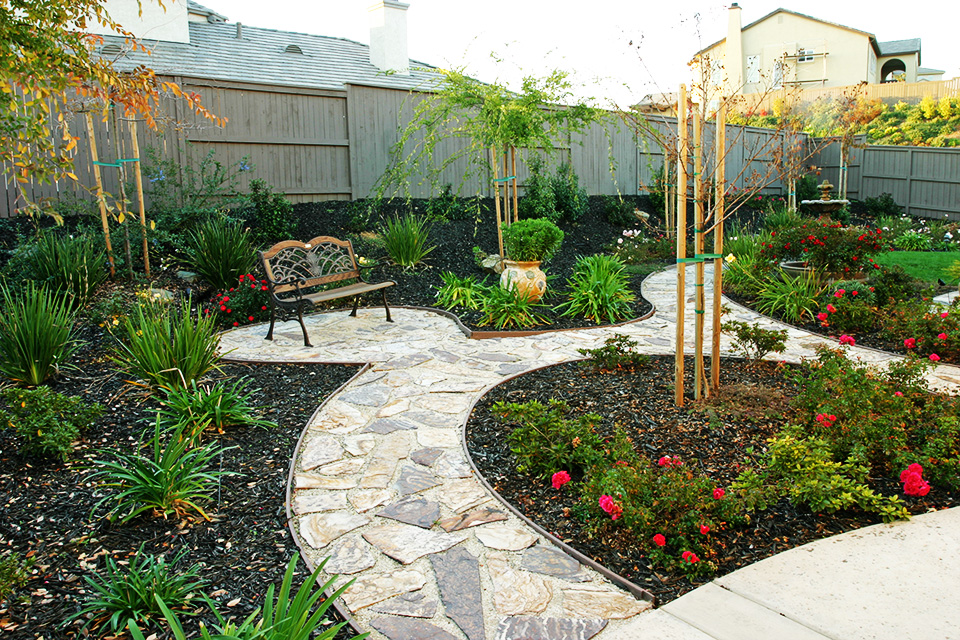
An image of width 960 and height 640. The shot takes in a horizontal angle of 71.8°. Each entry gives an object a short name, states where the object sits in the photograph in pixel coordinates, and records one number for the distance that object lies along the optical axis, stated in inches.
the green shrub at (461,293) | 293.1
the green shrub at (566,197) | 460.1
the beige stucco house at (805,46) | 1171.3
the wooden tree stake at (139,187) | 276.8
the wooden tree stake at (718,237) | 148.0
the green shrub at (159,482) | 114.7
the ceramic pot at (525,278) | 279.6
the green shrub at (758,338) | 183.2
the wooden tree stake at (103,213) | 262.8
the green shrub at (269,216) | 342.6
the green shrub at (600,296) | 278.5
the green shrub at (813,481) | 113.5
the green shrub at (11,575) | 91.0
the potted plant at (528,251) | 272.4
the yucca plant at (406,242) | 338.3
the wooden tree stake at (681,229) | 141.2
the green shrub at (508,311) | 262.8
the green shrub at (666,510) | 102.6
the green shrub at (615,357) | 191.9
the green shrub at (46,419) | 129.9
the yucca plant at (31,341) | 160.7
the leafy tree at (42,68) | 109.1
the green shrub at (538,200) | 418.6
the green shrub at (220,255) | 284.8
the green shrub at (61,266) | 248.8
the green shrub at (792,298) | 272.8
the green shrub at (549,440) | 129.6
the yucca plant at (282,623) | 74.6
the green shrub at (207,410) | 148.9
